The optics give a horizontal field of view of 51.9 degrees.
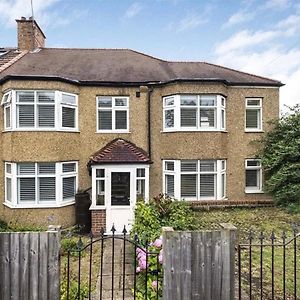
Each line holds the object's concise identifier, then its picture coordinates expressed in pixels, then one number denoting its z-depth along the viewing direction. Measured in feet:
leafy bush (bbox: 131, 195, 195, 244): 25.70
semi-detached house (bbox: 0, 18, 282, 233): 40.73
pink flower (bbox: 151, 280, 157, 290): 16.61
